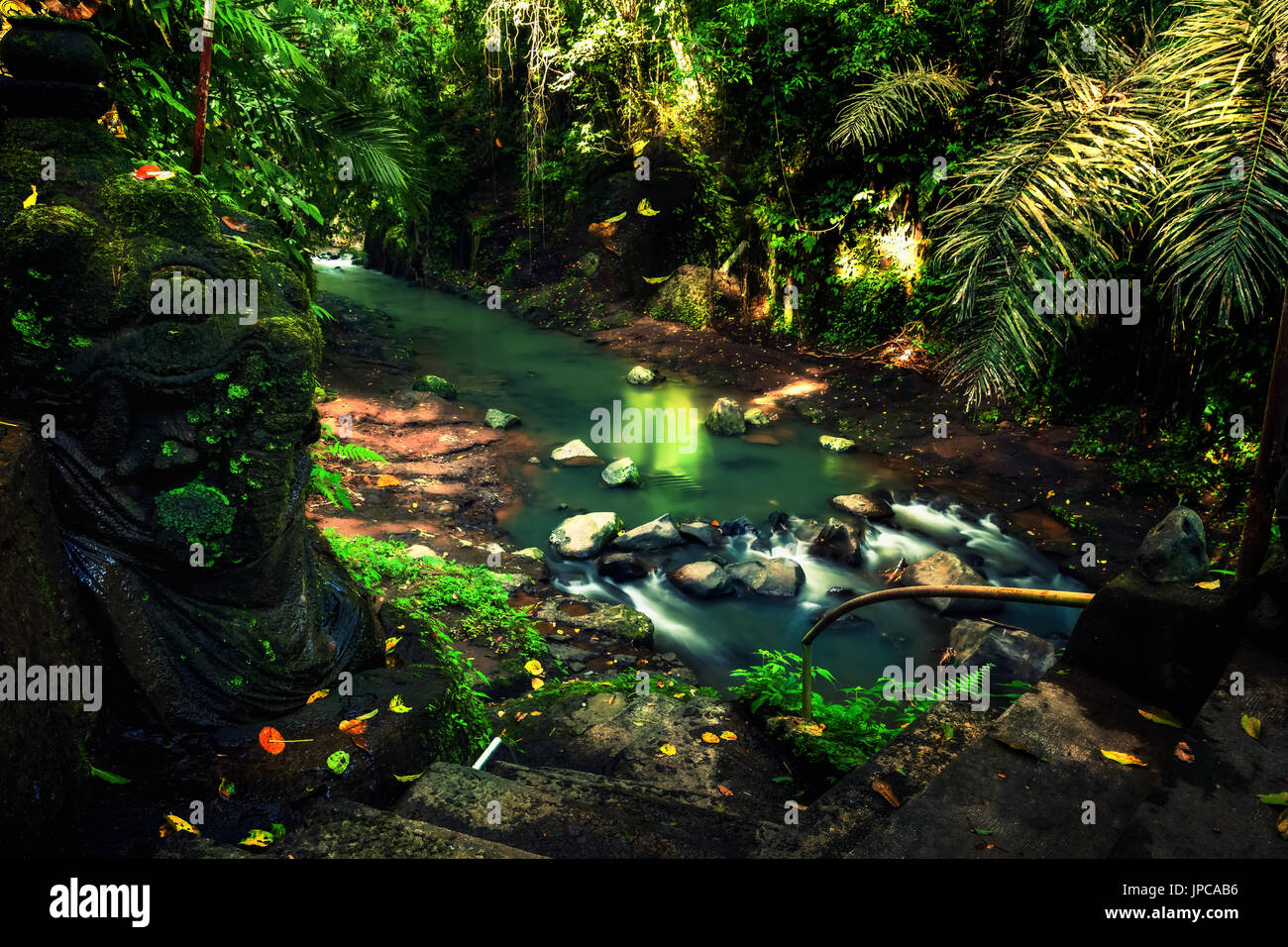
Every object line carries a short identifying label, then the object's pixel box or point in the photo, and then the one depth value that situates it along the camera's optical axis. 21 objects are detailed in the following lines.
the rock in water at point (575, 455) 10.29
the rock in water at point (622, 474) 9.68
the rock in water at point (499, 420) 11.38
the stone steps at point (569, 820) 2.63
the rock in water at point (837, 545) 8.09
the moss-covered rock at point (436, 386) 12.50
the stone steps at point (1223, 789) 2.06
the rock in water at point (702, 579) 7.48
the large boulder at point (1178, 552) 2.95
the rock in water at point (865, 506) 8.93
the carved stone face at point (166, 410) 2.68
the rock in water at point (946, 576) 7.12
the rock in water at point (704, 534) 8.55
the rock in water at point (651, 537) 8.20
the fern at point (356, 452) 5.79
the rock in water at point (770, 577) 7.55
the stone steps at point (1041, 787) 2.34
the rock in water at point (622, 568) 7.75
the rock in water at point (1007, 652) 5.82
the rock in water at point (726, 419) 11.49
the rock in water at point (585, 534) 8.05
